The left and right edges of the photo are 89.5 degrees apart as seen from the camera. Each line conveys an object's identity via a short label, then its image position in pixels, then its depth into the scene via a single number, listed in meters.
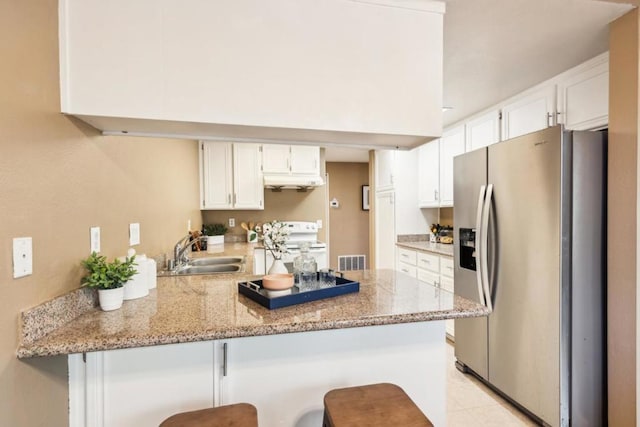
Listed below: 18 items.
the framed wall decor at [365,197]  5.92
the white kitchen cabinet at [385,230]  4.34
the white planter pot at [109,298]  1.25
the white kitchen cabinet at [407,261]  3.80
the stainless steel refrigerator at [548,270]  1.80
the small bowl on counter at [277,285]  1.34
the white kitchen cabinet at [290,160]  3.81
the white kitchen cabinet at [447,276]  3.06
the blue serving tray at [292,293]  1.27
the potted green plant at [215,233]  3.55
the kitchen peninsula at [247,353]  1.07
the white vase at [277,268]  1.58
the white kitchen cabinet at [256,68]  1.19
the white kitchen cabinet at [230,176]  3.70
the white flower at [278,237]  1.67
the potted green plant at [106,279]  1.24
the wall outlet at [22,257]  0.92
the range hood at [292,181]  3.67
